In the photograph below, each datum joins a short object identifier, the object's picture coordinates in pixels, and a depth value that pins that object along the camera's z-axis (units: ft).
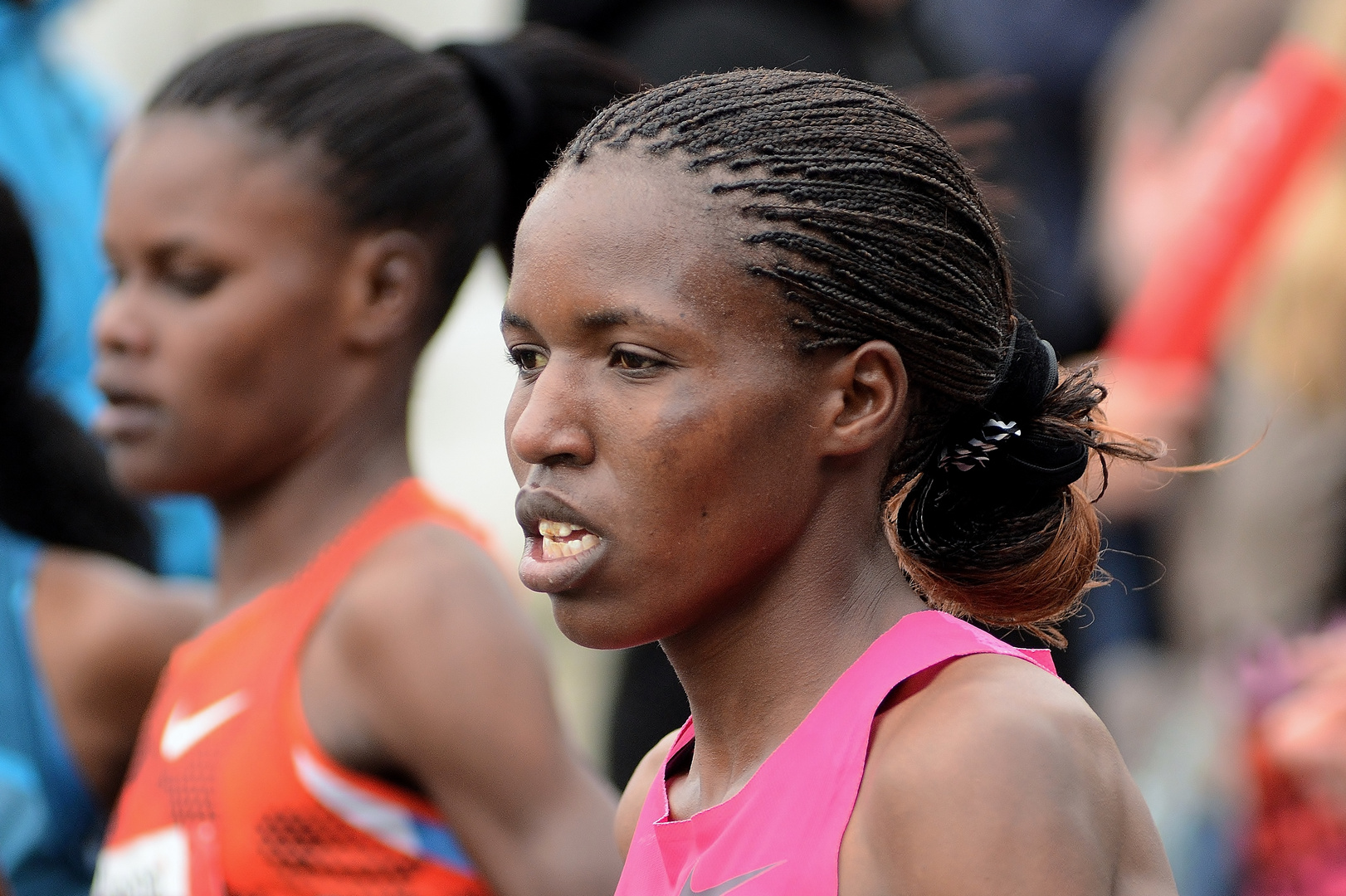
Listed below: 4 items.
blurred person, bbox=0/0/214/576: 29.86
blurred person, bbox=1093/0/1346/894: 22.63
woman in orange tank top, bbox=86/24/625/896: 15.89
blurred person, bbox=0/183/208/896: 21.47
